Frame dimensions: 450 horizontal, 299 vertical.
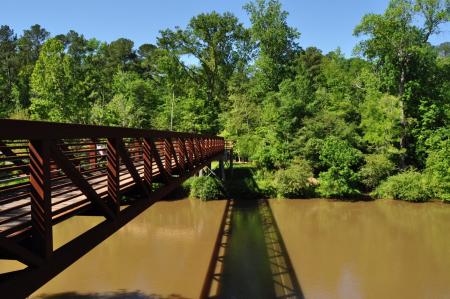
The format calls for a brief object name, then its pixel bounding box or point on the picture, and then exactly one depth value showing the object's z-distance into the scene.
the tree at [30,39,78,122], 29.20
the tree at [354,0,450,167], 24.41
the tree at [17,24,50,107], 42.91
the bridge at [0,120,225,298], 3.30
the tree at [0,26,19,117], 43.95
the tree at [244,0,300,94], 35.88
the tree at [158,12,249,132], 40.31
